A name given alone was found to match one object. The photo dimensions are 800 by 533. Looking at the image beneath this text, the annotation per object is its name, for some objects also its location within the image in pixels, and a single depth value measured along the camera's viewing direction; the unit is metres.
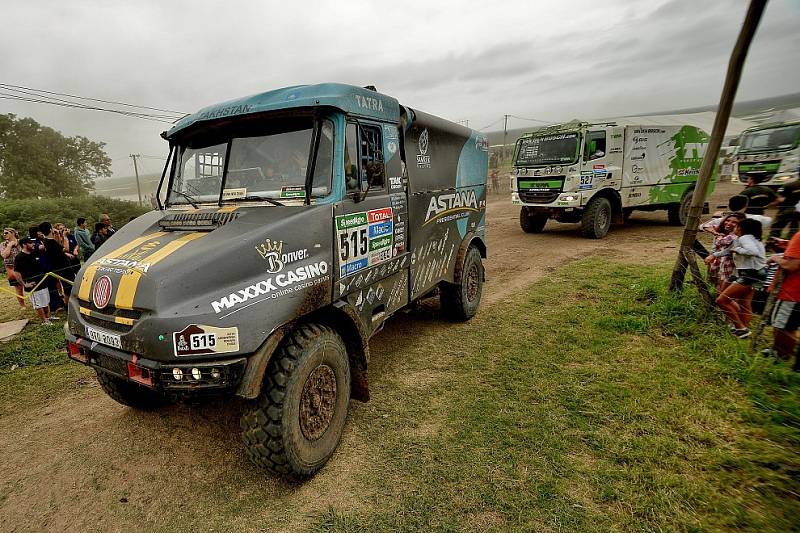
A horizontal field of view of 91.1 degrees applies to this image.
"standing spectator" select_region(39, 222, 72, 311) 7.10
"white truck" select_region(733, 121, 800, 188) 11.90
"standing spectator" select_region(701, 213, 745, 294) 4.91
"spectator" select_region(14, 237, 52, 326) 6.67
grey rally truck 2.40
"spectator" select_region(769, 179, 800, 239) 6.38
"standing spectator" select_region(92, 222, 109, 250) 8.91
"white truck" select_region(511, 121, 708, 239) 10.64
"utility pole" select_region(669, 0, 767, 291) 4.46
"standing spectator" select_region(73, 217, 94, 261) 8.97
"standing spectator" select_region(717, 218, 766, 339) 4.54
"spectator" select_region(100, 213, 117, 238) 9.02
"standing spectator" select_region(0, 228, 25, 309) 8.24
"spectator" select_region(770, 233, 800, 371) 3.74
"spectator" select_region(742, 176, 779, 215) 7.91
